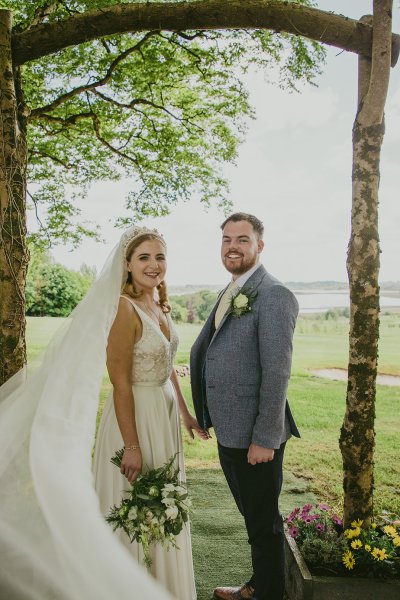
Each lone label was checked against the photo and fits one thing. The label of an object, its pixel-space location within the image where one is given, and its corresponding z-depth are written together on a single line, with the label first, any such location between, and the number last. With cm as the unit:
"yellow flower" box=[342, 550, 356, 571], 272
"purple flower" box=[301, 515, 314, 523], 321
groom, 262
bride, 120
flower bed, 264
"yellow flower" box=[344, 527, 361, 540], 286
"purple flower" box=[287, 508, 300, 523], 329
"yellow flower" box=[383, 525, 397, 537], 294
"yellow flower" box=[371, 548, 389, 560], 270
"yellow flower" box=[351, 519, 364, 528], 296
